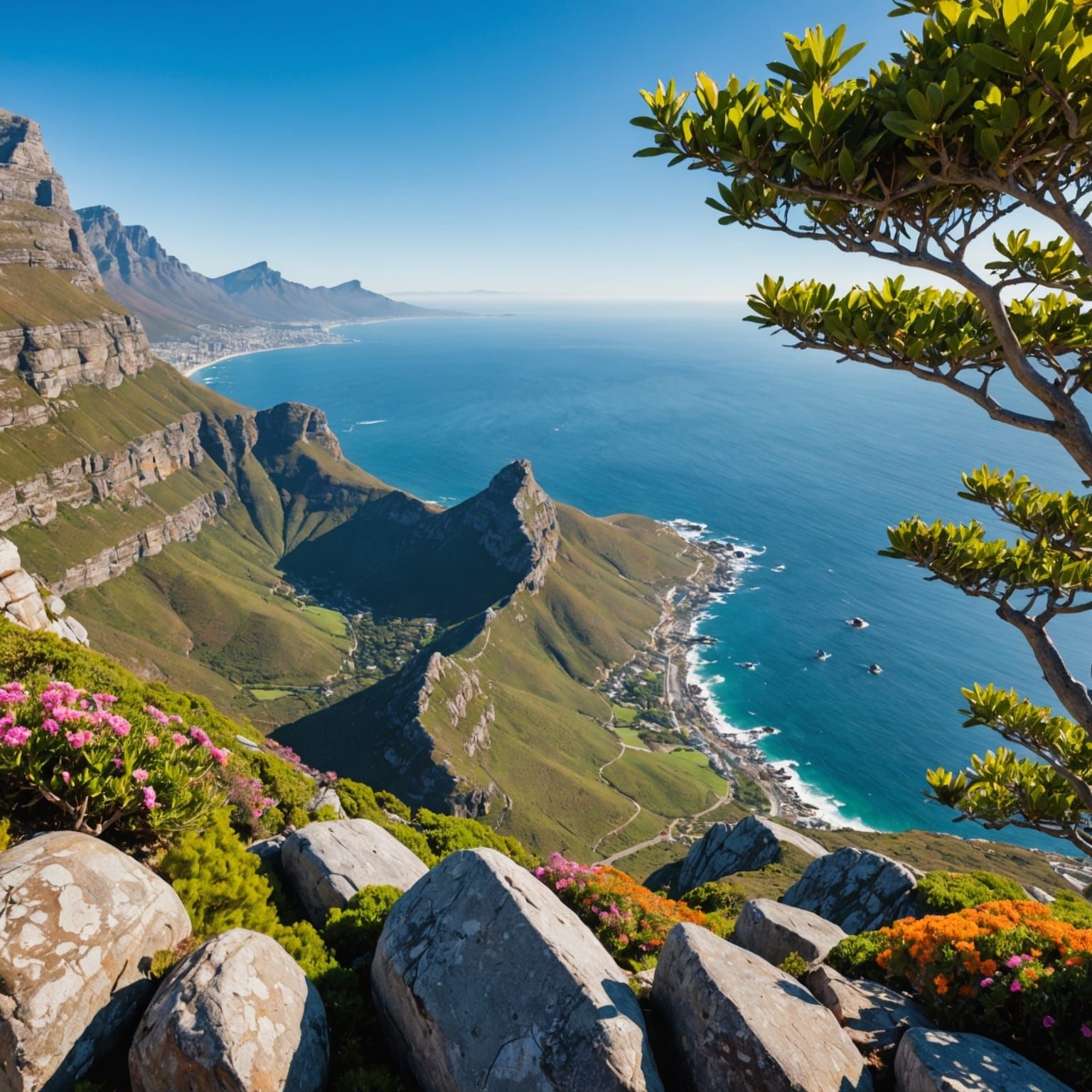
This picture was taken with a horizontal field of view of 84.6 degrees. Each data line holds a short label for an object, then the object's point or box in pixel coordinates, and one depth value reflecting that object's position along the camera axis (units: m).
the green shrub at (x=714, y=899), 32.66
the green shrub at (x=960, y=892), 23.11
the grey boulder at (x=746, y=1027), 9.34
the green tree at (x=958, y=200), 6.52
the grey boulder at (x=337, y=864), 16.89
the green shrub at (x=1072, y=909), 21.97
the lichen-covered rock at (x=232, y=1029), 8.79
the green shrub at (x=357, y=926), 14.40
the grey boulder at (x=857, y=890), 26.03
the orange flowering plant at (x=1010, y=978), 10.06
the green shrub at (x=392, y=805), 39.19
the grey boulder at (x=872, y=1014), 10.61
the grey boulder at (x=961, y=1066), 8.86
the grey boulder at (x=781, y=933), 15.40
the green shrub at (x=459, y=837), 27.14
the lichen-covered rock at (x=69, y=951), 8.94
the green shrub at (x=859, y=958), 14.52
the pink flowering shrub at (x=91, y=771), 12.01
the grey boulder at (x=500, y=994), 9.59
